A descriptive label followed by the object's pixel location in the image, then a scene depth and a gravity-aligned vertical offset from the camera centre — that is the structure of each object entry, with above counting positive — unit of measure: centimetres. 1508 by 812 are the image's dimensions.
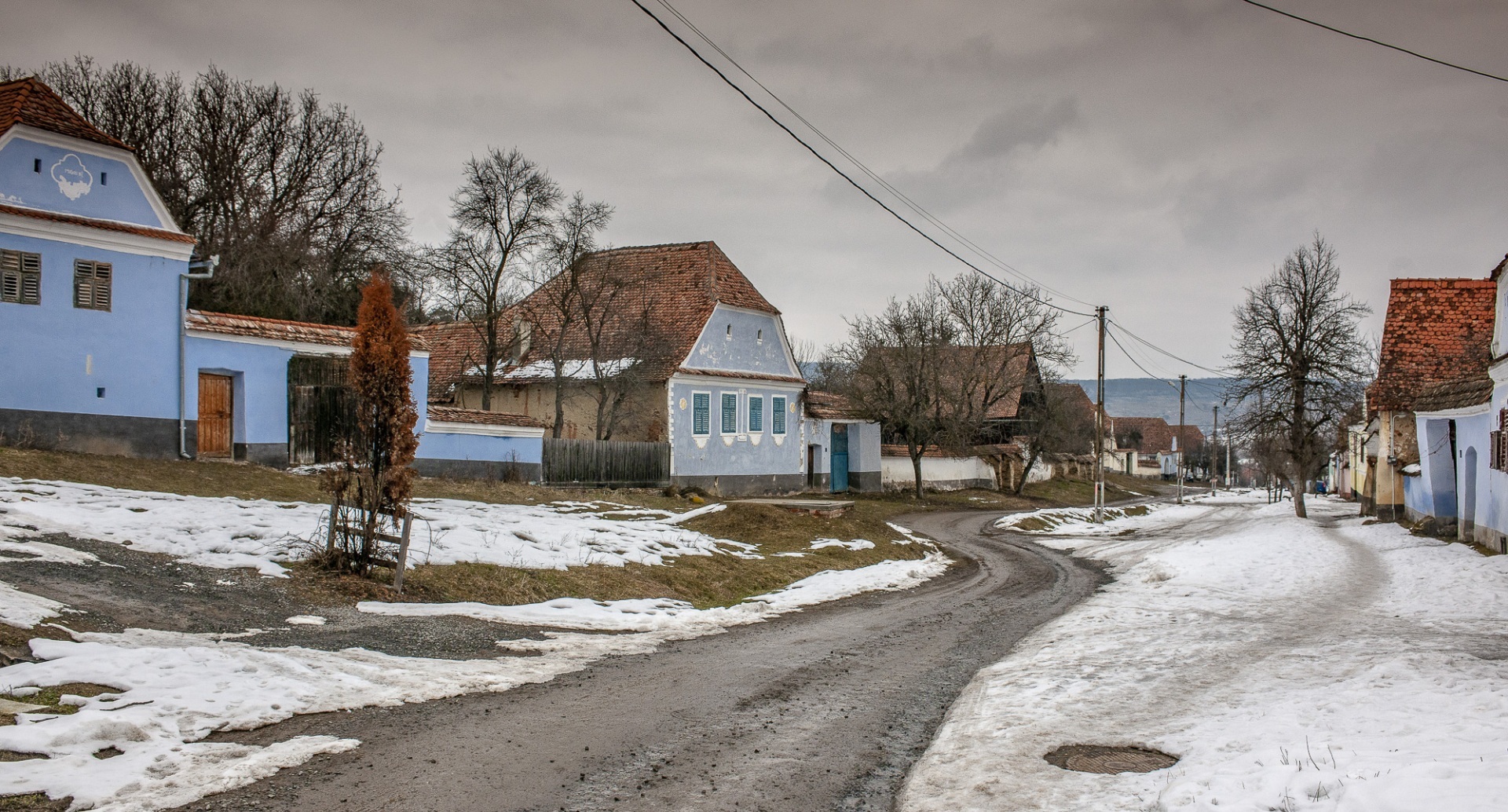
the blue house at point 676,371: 3341 +209
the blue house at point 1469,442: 1794 -21
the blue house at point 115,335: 1859 +191
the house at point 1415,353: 2816 +237
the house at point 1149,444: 10594 -154
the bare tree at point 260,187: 3225 +874
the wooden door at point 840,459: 4119 -123
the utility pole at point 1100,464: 3403 -115
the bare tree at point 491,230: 2956 +618
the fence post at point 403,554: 1165 -153
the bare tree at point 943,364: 4072 +301
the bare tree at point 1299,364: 3234 +232
